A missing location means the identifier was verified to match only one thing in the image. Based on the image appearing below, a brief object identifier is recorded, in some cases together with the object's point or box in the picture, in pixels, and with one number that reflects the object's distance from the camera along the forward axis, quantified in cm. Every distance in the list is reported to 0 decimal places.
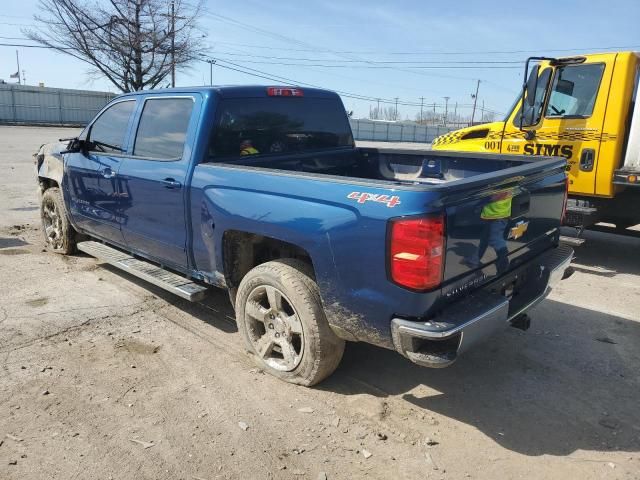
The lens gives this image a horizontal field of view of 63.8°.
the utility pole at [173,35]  2572
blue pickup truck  273
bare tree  2447
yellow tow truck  606
